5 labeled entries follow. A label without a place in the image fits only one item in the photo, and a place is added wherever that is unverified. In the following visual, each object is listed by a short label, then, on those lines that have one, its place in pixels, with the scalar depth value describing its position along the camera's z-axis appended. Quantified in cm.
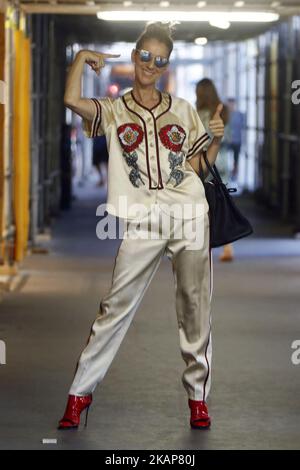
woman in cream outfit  724
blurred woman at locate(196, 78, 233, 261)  1410
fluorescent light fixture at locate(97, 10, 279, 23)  1390
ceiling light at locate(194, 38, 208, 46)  2099
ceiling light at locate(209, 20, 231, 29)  1463
